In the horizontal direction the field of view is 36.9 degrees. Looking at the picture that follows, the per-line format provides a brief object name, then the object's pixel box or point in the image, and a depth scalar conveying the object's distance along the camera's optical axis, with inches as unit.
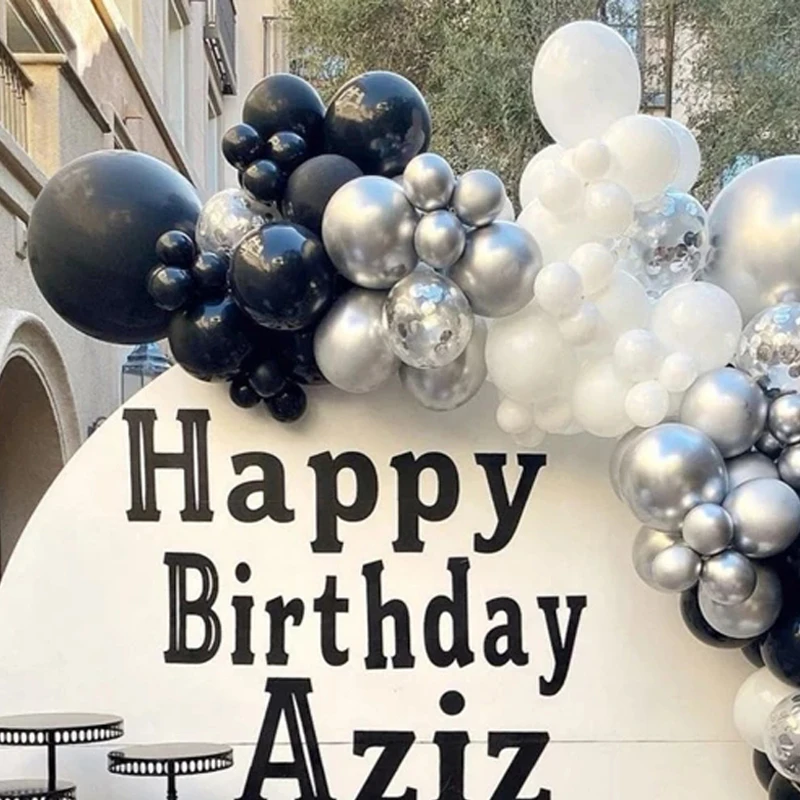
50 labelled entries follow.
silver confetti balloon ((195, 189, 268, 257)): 93.7
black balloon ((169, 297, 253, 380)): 91.7
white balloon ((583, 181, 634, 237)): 85.9
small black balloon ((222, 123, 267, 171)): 92.2
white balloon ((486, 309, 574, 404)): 88.9
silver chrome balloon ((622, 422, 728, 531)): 83.8
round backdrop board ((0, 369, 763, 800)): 101.2
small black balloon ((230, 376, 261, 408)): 98.2
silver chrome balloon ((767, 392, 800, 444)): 85.1
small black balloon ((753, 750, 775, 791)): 95.8
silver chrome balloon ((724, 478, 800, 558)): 82.0
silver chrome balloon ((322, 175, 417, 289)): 87.3
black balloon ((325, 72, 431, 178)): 91.7
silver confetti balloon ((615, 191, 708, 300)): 89.9
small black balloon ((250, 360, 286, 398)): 95.3
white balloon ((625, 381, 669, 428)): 86.6
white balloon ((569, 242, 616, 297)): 87.1
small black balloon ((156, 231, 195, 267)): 92.7
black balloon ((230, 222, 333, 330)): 87.2
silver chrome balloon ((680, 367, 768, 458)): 85.9
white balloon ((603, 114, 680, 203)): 86.3
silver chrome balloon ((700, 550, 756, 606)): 81.5
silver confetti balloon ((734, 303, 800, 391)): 86.7
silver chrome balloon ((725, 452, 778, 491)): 85.6
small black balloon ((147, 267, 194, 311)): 91.7
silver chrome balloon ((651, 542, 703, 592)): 83.7
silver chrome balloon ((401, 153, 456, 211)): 86.6
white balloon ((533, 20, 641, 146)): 89.7
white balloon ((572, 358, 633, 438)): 88.4
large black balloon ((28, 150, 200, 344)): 94.0
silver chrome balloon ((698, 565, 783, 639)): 84.4
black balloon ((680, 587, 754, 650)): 90.3
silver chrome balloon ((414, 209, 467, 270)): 85.5
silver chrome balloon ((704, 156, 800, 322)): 90.3
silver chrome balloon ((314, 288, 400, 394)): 90.4
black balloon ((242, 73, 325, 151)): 93.2
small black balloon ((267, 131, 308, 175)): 92.3
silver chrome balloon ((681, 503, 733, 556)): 81.9
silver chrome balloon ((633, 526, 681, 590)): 88.2
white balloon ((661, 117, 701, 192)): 95.4
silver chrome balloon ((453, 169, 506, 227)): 86.5
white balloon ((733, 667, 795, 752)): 91.0
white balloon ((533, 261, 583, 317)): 86.0
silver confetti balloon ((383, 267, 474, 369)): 86.2
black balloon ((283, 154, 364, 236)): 91.0
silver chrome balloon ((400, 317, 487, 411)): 91.5
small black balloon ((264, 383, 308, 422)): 98.3
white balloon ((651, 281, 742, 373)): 87.2
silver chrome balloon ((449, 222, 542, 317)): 87.0
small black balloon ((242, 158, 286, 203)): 91.9
